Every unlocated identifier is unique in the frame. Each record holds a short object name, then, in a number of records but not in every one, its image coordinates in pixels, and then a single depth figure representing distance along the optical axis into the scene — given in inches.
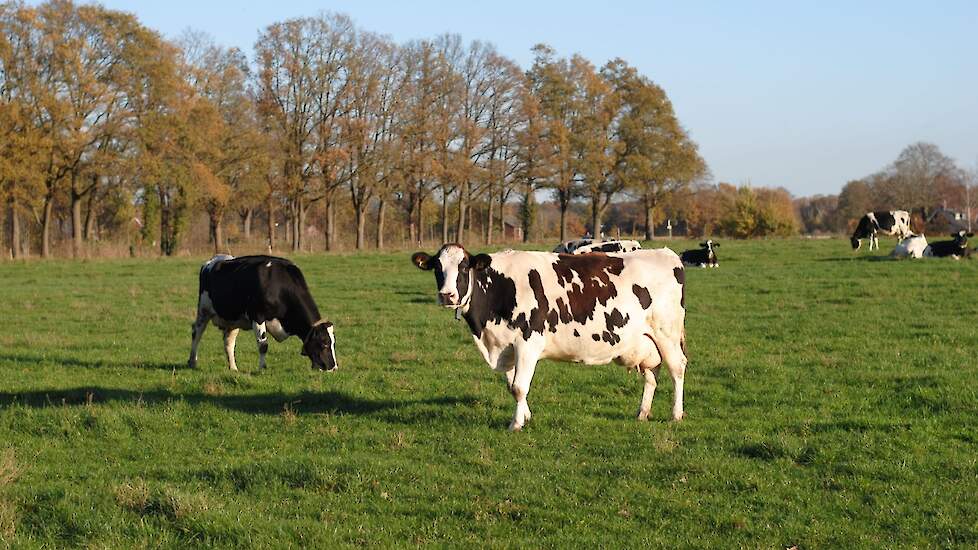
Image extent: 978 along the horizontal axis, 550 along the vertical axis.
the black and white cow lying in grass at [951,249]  1309.1
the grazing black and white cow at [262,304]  585.3
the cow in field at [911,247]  1339.8
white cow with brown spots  418.3
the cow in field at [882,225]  1685.5
